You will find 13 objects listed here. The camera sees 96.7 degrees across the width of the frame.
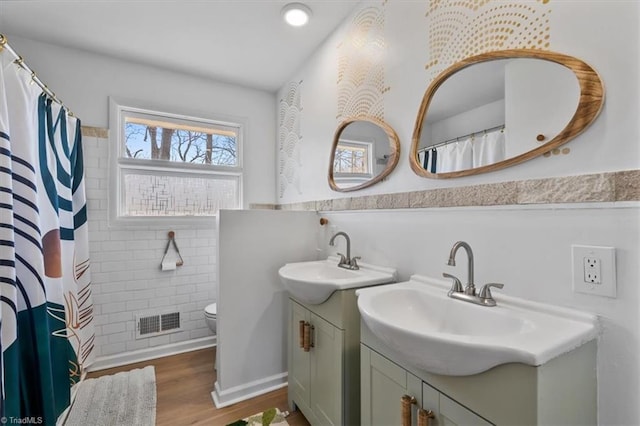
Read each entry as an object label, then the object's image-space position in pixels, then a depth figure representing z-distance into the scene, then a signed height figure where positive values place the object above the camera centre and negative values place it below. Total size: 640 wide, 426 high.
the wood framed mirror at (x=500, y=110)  0.89 +0.38
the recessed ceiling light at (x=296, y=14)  1.87 +1.35
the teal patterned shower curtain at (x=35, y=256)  1.20 -0.21
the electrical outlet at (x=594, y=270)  0.80 -0.17
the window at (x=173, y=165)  2.50 +0.47
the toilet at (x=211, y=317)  2.38 -0.87
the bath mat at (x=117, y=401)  1.67 -1.21
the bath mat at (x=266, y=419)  1.65 -1.22
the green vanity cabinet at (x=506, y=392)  0.68 -0.49
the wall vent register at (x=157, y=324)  2.46 -0.97
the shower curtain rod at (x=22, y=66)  1.24 +0.74
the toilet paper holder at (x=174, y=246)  2.56 -0.29
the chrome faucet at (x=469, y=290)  1.03 -0.30
